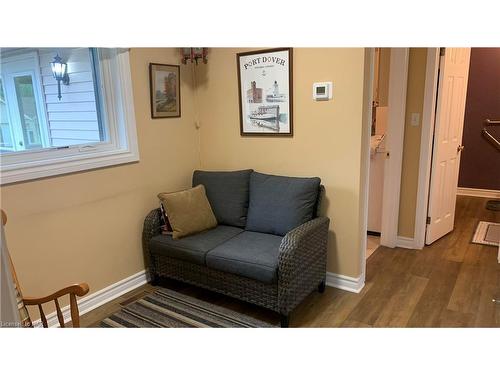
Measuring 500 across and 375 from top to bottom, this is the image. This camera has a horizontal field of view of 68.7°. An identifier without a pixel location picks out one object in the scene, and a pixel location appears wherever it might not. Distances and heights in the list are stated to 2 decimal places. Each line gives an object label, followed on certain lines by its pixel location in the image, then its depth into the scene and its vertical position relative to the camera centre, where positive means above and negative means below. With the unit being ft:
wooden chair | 4.99 -2.47
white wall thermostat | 8.39 +0.41
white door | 10.57 -1.07
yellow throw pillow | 8.77 -2.40
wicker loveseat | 7.35 -2.92
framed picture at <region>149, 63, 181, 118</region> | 9.30 +0.60
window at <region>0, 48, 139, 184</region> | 7.22 +0.05
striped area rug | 7.72 -4.38
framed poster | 8.91 +0.47
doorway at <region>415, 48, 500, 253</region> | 10.36 -1.14
